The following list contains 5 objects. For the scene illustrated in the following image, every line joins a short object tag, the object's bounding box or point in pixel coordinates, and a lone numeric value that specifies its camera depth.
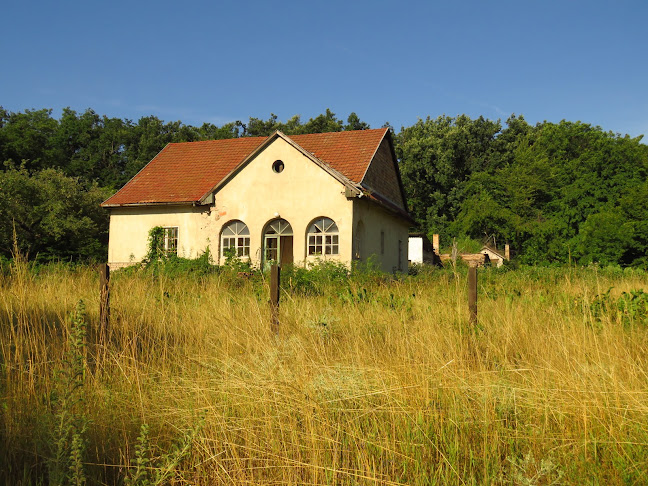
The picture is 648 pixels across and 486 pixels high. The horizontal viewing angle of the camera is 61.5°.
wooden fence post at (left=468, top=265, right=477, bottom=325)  6.25
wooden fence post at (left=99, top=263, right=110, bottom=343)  5.67
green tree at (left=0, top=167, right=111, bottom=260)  27.27
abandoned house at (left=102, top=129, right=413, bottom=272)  20.55
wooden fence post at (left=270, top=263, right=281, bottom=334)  5.89
